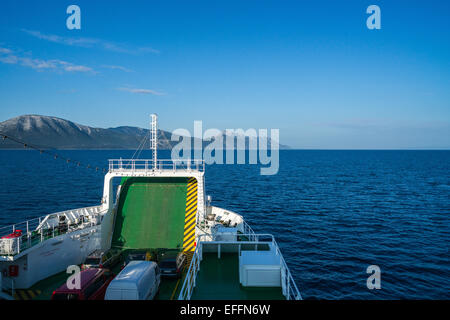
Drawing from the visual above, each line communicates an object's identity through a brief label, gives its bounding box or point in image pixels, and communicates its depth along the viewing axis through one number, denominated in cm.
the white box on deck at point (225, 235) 2031
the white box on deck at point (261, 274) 1197
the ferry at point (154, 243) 1219
